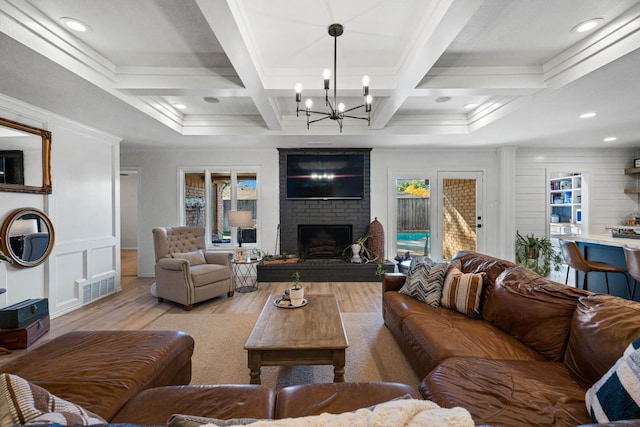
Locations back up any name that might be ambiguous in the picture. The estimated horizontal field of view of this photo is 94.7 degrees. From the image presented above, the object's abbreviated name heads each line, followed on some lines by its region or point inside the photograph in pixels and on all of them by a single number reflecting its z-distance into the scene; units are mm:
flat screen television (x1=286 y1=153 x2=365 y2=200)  5520
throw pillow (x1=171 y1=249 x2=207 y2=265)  4019
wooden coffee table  1836
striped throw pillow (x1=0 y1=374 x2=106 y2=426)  688
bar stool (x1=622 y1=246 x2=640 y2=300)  2805
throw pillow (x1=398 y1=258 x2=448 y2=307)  2551
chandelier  2281
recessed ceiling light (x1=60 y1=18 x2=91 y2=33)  2125
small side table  4730
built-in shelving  5723
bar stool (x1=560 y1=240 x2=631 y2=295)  3320
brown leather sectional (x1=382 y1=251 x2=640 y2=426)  1229
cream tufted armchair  3621
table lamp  4621
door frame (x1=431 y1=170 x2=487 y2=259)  5633
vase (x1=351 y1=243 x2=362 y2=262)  5263
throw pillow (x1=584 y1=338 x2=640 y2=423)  995
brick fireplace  5578
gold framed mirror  2949
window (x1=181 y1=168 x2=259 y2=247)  5590
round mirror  2957
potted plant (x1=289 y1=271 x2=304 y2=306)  2521
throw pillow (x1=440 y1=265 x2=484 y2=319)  2295
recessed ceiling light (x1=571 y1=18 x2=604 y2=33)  2117
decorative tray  2486
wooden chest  2576
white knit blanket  605
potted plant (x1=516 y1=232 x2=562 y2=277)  5363
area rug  2143
